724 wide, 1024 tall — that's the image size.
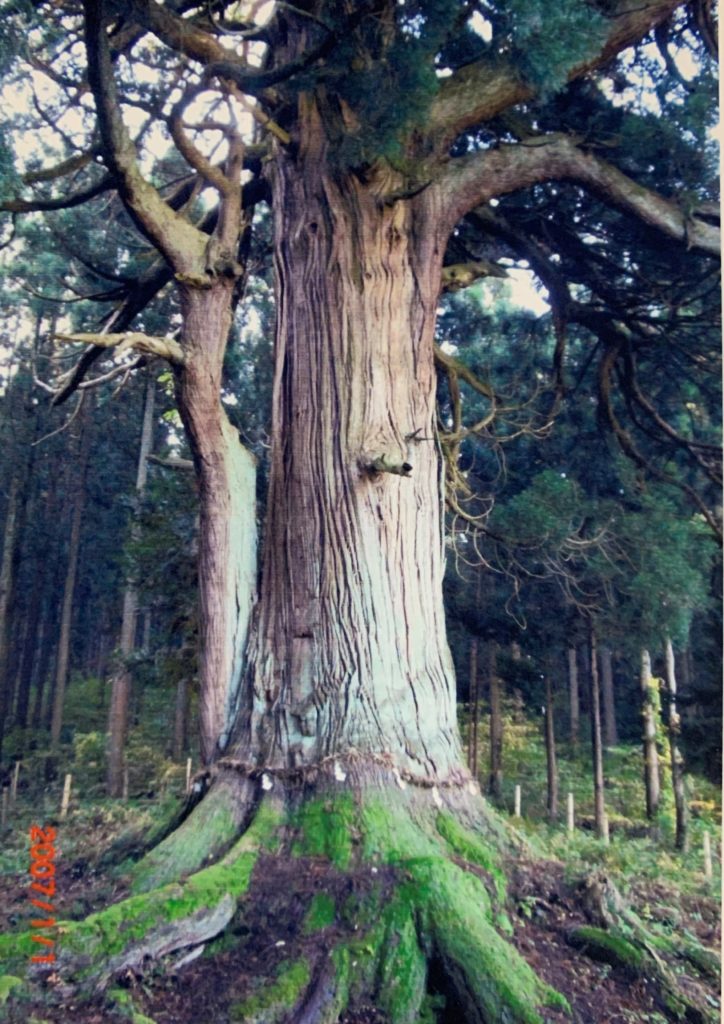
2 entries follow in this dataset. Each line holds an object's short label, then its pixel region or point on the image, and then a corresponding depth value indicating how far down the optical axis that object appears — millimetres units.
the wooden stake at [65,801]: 10820
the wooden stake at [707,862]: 8434
